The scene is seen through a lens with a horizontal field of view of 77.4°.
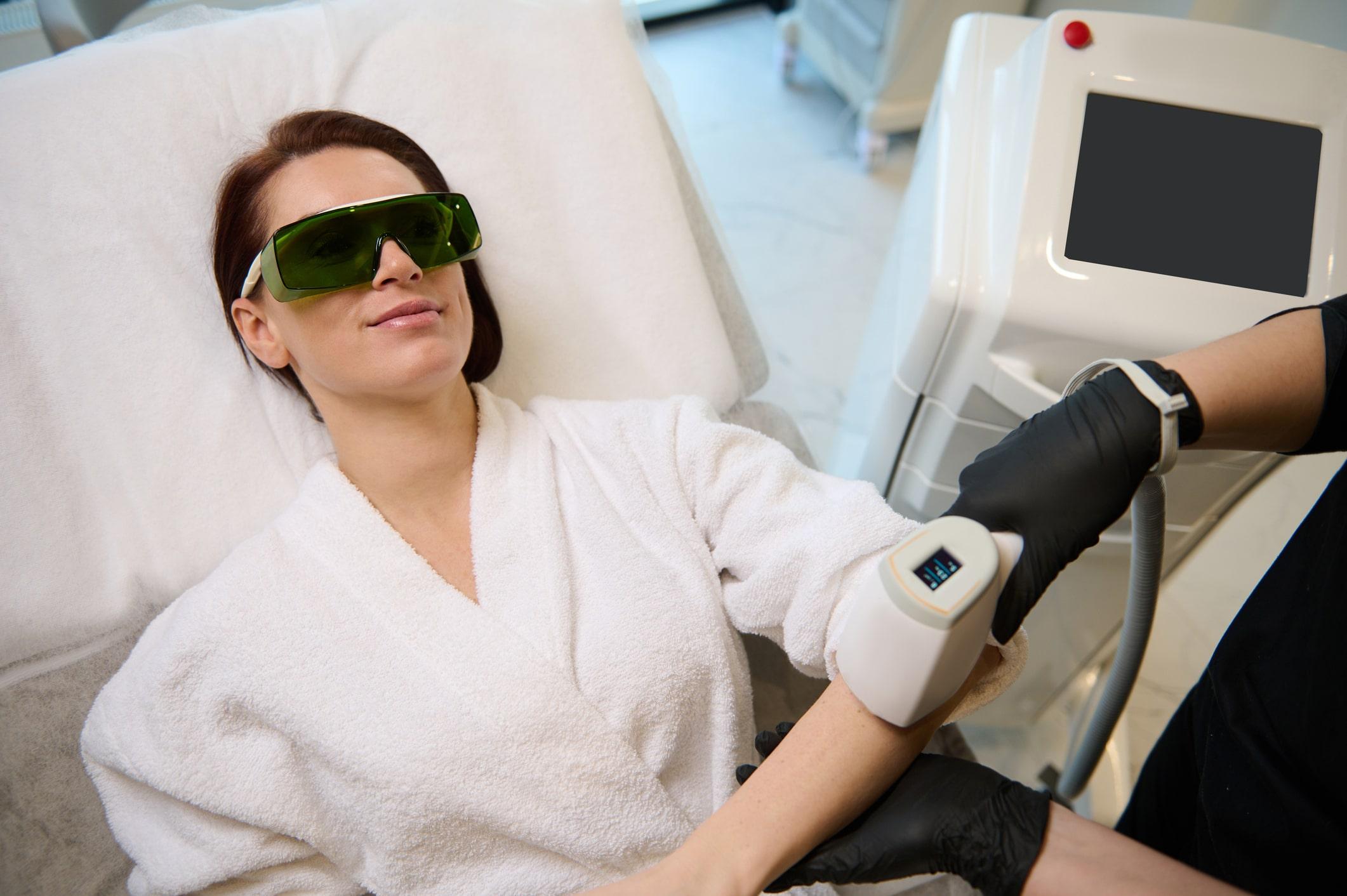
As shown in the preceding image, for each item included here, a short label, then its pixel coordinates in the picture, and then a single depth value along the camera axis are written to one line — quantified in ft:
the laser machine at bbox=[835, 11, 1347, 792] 3.38
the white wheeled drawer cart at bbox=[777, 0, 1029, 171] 7.61
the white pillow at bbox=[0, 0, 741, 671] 3.75
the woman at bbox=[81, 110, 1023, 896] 3.04
